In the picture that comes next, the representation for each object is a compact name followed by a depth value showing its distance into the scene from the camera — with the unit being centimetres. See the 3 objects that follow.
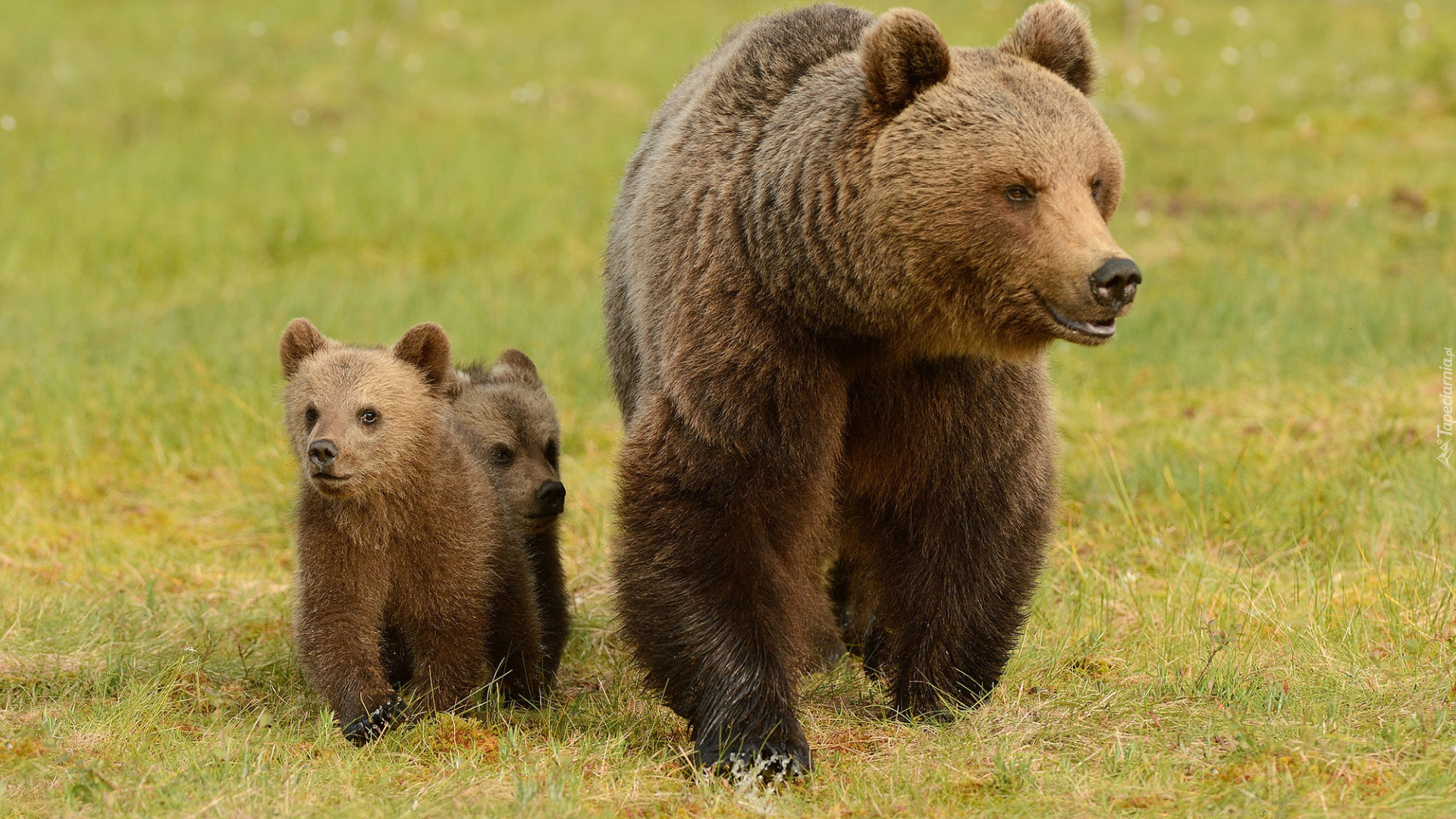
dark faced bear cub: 1130
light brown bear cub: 968
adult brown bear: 800
